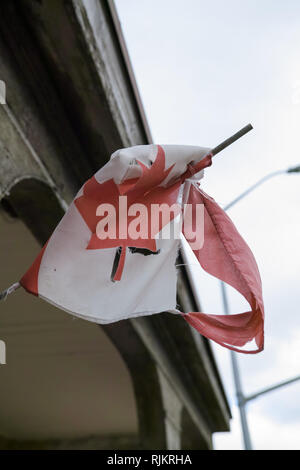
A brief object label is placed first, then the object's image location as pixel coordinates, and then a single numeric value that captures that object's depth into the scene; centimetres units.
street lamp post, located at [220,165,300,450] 814
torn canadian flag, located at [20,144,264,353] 214
